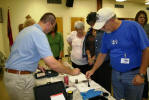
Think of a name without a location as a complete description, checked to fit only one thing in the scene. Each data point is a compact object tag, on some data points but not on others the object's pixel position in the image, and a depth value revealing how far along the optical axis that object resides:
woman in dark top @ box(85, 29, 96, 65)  2.33
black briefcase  1.02
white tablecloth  1.33
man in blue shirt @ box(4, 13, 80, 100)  1.21
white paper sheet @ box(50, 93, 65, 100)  1.04
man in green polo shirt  2.64
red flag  4.72
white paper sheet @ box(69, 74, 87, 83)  1.67
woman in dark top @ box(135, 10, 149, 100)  2.29
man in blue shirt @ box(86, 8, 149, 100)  1.23
